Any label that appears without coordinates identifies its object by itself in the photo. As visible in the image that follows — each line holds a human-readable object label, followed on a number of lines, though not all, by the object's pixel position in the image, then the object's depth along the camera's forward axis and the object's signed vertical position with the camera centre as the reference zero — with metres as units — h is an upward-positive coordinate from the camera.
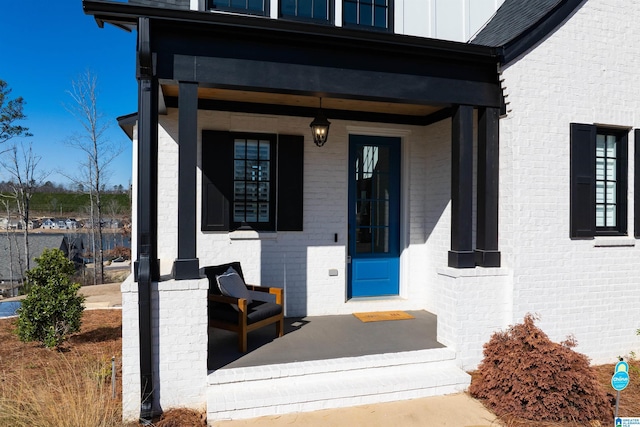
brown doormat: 5.44 -1.53
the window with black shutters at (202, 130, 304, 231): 5.34 +0.42
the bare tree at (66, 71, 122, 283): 13.84 +2.94
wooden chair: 4.13 -1.14
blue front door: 5.95 -0.09
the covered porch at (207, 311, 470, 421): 3.49 -1.60
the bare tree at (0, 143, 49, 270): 13.88 +1.13
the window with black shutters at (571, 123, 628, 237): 4.63 +0.38
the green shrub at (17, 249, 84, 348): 4.85 -1.21
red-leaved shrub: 3.45 -1.61
